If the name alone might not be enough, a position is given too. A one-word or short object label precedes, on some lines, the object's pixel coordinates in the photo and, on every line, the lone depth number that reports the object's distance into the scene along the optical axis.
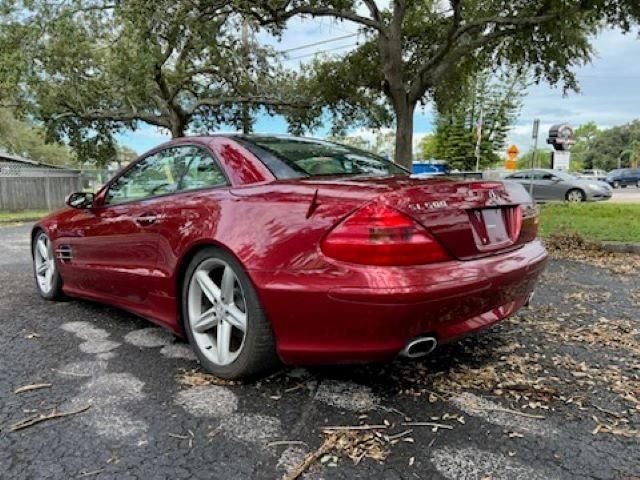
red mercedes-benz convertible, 2.30
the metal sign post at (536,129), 11.59
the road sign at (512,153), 23.66
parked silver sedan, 18.45
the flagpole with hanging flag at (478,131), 34.58
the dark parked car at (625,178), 38.66
